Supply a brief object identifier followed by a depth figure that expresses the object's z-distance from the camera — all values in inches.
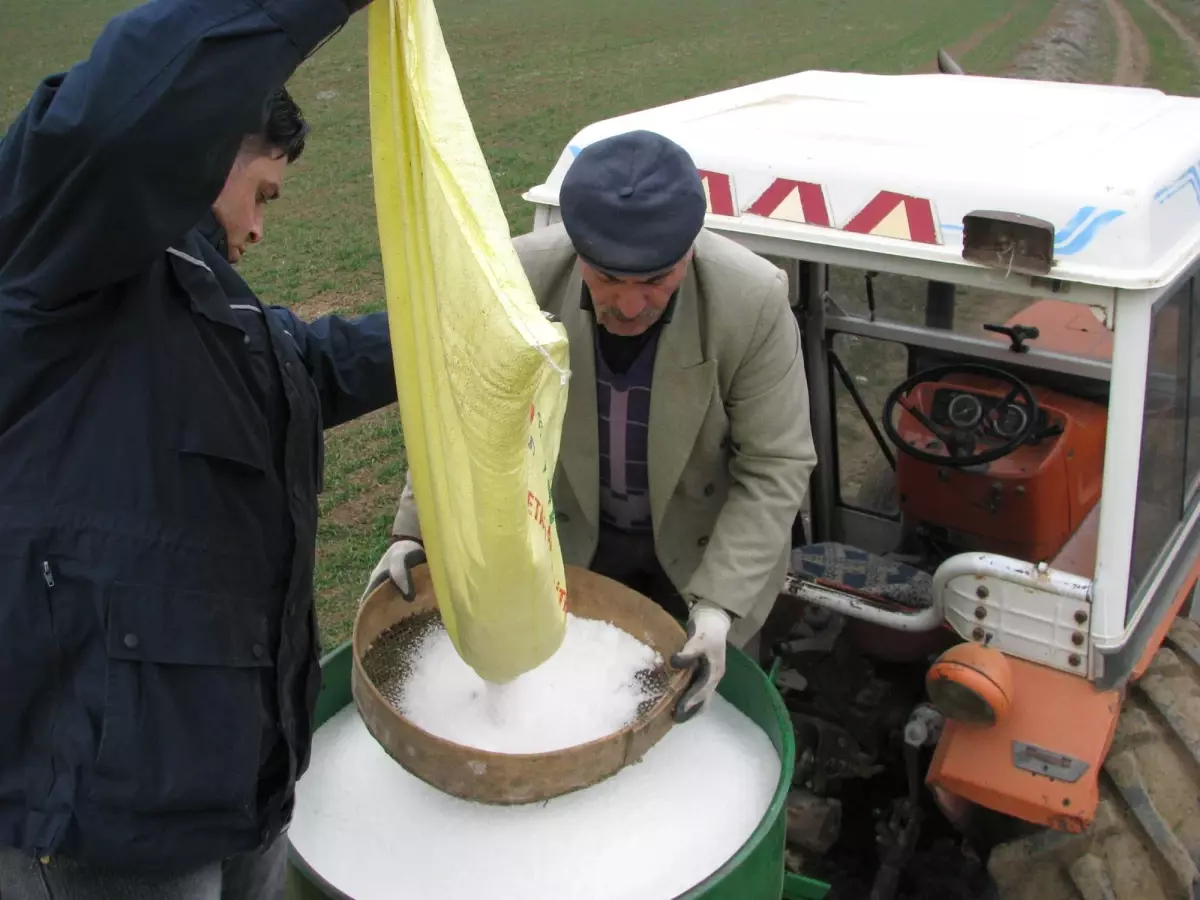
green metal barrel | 75.5
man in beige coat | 90.4
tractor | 92.1
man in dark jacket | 53.1
